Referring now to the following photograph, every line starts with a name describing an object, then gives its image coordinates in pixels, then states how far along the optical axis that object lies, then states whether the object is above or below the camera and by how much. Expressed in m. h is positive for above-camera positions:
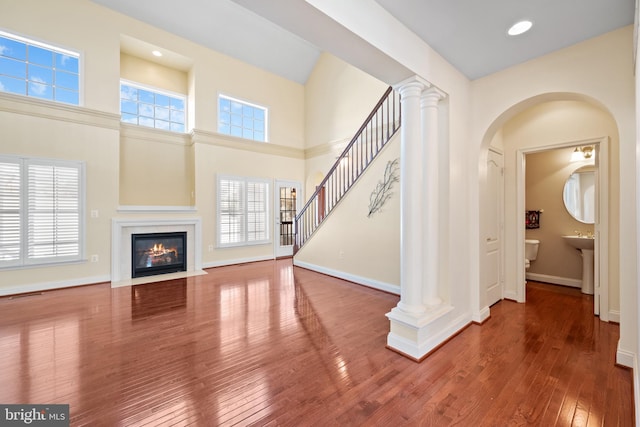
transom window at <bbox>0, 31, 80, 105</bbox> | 4.37 +2.43
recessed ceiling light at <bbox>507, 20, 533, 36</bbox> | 2.18 +1.56
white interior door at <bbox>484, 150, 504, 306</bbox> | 3.46 -0.21
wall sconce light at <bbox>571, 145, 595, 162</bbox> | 4.24 +0.97
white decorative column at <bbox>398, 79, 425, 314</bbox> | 2.50 +0.15
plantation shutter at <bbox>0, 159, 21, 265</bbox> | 4.07 +0.00
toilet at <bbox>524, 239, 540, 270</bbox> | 4.55 -0.61
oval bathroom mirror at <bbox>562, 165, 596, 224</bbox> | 4.30 +0.33
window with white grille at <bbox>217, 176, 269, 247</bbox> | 6.34 +0.04
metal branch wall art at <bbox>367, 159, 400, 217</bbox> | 4.06 +0.39
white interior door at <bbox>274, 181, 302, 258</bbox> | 7.30 -0.01
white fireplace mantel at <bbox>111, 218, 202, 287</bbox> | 4.93 -0.51
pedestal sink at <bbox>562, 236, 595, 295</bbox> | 4.00 -0.72
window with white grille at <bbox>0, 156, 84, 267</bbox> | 4.11 +0.02
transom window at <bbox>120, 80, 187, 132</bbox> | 5.78 +2.39
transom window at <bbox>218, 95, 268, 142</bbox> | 6.63 +2.44
